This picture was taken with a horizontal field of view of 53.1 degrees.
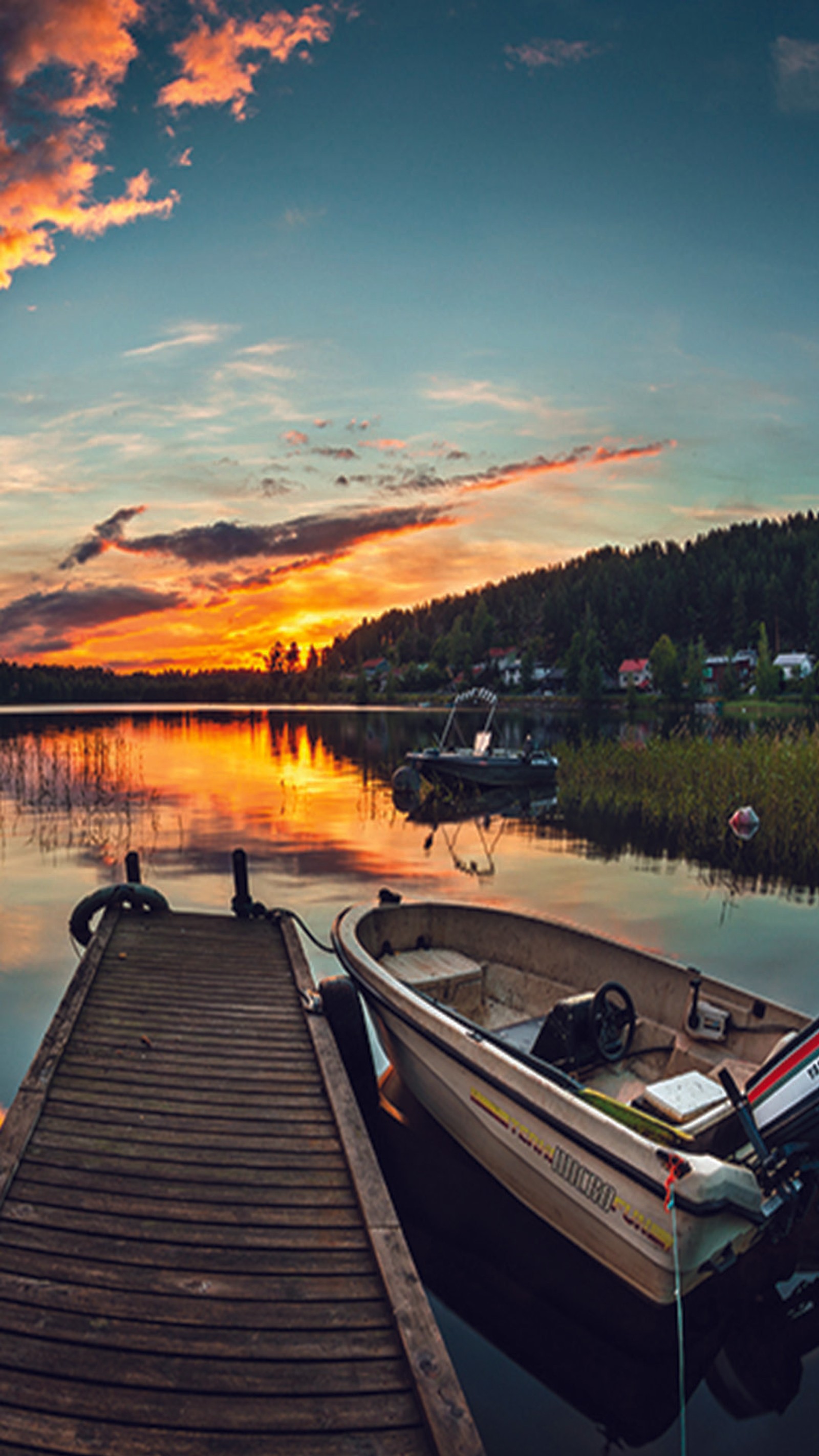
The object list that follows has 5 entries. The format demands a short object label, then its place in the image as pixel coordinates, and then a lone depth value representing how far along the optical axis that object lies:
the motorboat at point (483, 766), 33.91
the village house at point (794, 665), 129.88
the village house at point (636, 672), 150.00
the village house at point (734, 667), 141.12
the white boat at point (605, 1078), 4.56
